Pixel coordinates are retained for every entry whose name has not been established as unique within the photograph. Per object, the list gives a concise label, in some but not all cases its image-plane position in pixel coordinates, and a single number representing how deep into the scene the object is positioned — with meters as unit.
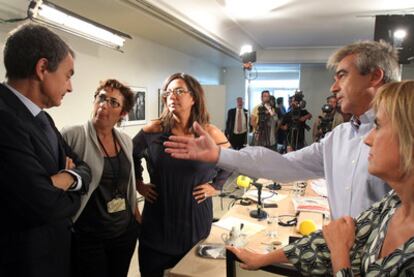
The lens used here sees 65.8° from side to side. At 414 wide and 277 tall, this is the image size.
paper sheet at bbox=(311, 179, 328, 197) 2.81
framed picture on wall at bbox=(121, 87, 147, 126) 4.84
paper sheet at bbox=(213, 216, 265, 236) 1.95
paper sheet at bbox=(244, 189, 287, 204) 2.62
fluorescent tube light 2.51
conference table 1.41
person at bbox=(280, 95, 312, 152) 5.40
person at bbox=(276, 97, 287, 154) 6.11
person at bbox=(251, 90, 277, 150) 5.37
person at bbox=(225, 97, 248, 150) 6.91
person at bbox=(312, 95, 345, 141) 4.61
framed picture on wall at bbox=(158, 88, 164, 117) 5.62
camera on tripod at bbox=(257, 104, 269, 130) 5.34
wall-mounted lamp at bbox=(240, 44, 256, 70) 4.68
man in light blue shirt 1.22
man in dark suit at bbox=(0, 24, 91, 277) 1.05
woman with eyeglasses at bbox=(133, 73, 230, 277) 1.66
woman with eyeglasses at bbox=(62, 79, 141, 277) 1.60
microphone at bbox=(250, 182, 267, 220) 2.20
